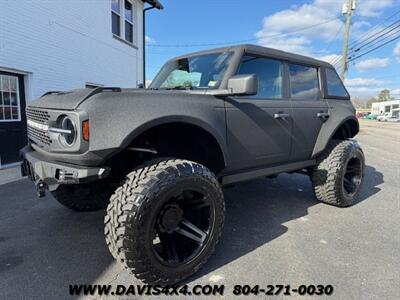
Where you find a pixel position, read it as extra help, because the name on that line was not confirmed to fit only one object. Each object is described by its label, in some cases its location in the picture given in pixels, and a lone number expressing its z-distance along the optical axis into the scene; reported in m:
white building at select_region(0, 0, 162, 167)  6.53
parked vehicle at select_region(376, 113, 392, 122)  57.73
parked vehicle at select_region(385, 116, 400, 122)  54.84
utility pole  20.33
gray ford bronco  2.23
